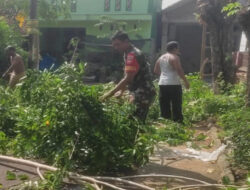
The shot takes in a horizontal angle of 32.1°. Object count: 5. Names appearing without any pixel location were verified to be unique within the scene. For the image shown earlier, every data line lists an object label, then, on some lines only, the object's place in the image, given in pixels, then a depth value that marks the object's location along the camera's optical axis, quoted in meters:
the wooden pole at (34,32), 14.81
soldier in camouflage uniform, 5.70
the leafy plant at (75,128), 4.83
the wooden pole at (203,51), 11.81
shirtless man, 10.74
